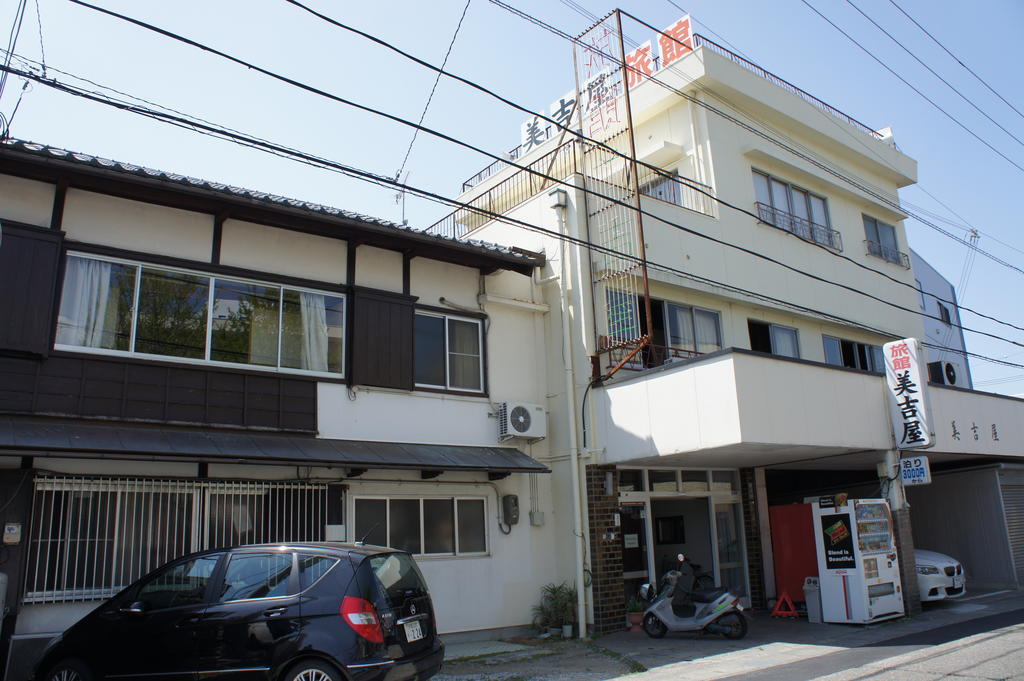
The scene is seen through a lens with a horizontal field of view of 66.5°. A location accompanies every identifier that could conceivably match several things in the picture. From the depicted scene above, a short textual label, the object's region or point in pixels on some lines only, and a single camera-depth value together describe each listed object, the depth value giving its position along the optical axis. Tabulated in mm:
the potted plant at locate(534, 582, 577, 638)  12305
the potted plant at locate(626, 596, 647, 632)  12695
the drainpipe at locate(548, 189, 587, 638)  12352
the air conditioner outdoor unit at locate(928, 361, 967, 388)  18781
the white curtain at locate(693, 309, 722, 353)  15641
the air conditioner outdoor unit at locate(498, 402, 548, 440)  12875
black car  6742
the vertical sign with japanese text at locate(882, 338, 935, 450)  13094
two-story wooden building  9094
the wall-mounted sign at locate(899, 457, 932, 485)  13172
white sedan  14031
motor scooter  11523
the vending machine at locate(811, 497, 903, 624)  12352
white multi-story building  12352
